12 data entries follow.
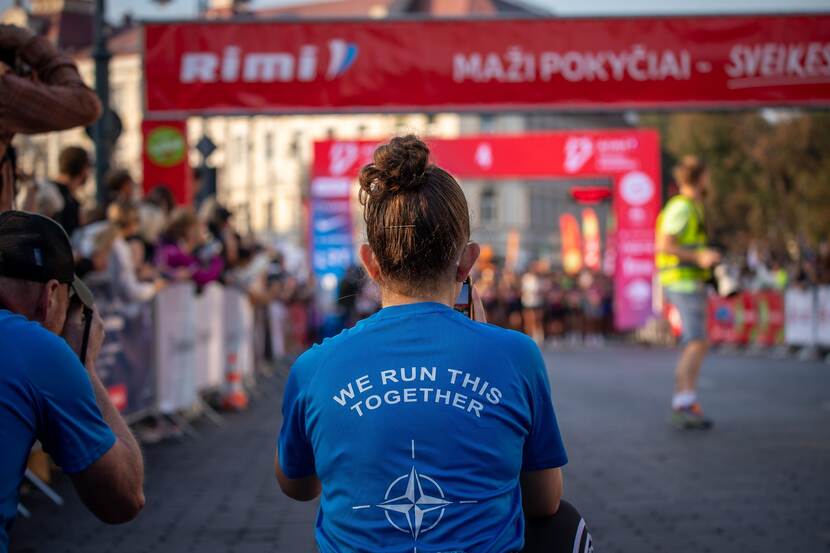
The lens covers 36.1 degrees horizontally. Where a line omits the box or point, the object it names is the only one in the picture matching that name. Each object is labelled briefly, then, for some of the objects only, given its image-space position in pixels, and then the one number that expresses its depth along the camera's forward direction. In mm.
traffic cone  13500
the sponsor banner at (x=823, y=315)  22719
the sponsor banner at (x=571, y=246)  47219
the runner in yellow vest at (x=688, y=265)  10461
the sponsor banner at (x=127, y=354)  9180
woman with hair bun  2676
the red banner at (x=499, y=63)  13086
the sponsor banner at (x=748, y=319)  26047
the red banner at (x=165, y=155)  13953
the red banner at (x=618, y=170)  30125
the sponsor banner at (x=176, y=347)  10662
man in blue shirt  2635
